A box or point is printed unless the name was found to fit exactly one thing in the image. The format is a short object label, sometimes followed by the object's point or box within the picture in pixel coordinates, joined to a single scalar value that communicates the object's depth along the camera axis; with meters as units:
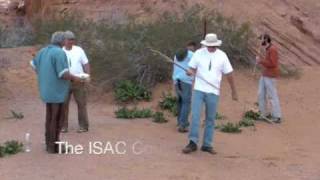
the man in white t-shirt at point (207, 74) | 9.94
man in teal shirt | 9.62
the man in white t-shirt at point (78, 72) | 11.10
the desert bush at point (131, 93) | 14.59
